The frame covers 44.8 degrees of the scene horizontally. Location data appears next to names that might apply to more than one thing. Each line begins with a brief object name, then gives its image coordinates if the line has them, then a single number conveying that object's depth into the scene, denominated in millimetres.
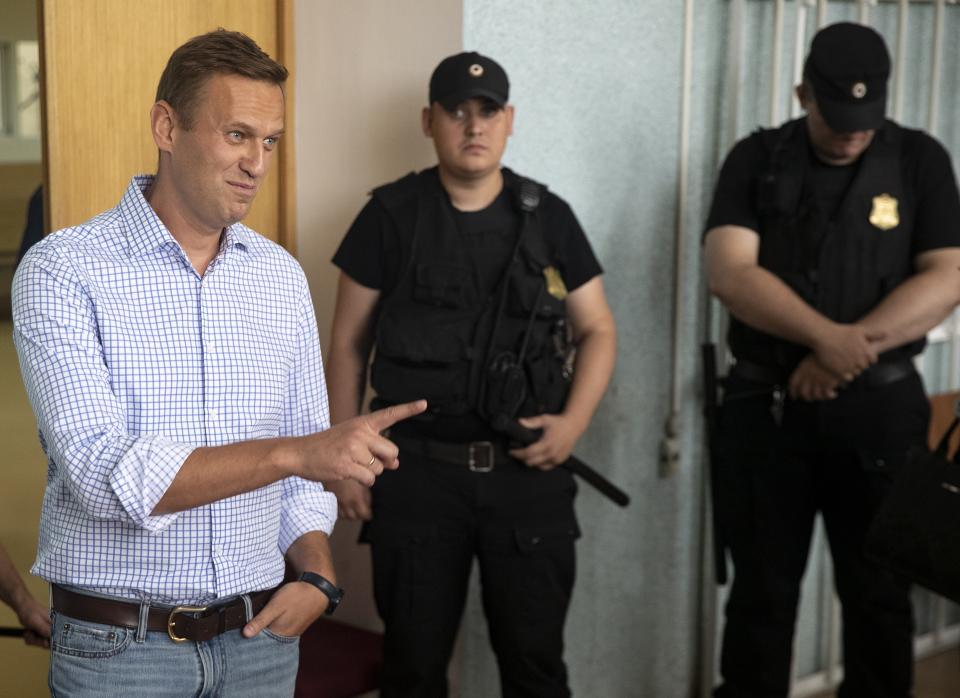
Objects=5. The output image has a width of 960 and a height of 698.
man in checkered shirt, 1491
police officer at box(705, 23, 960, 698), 2953
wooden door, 2541
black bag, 2568
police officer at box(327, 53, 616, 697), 2713
